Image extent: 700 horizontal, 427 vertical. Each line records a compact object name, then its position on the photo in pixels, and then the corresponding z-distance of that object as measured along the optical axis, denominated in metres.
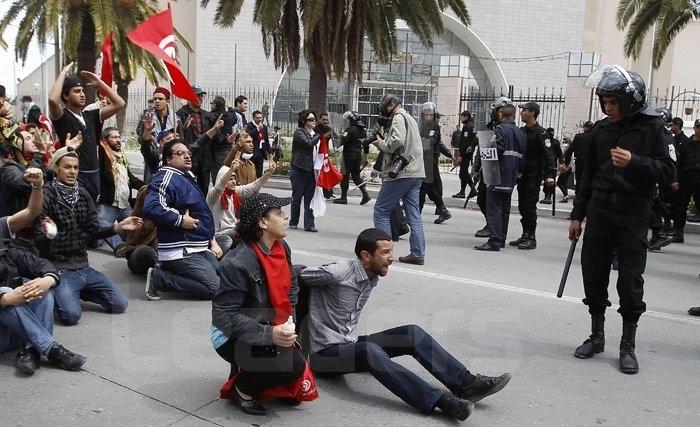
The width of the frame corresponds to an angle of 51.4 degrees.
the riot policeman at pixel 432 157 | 10.33
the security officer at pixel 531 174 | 9.02
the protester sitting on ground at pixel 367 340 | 3.99
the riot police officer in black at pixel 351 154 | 12.89
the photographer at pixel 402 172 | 7.60
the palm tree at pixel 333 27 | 16.59
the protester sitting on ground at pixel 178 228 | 5.98
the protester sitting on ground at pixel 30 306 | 4.31
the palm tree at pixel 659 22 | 17.80
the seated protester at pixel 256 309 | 3.71
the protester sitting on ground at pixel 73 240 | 5.26
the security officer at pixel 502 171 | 8.74
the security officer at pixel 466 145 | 13.54
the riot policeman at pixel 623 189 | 4.66
